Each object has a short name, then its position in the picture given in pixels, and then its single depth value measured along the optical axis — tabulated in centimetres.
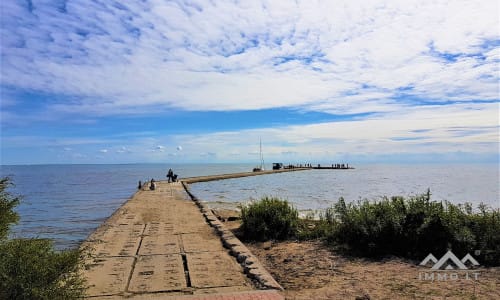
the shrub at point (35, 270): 373
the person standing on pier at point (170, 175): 4085
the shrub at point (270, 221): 968
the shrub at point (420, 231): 680
